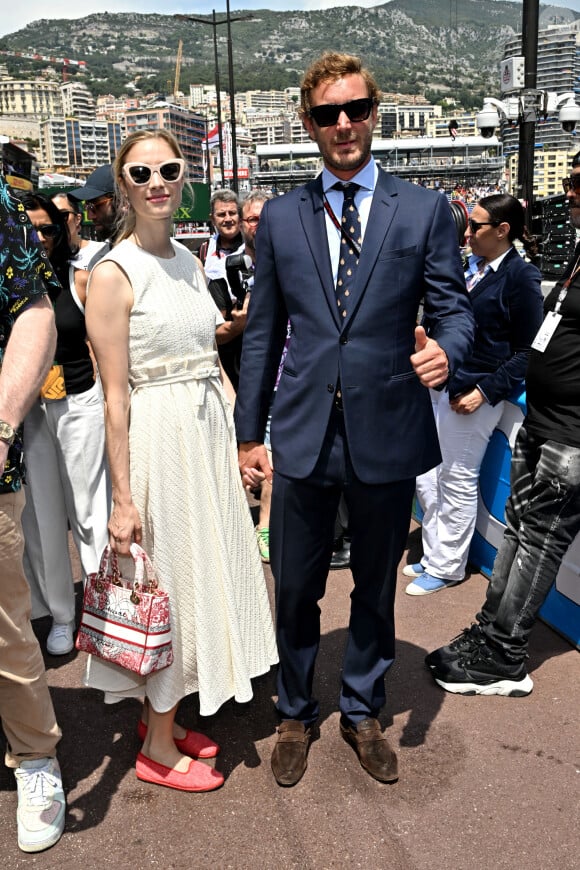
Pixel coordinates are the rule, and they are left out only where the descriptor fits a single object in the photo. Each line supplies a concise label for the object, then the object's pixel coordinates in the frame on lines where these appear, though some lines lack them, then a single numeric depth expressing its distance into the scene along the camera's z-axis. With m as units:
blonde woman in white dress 2.38
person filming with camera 4.51
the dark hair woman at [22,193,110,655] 3.45
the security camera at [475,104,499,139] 13.70
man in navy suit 2.29
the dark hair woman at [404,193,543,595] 3.71
